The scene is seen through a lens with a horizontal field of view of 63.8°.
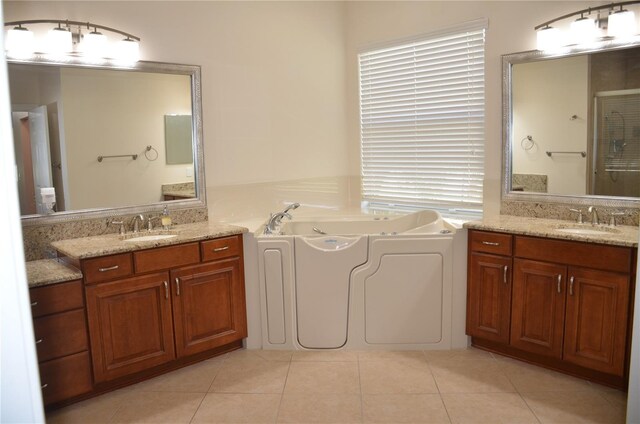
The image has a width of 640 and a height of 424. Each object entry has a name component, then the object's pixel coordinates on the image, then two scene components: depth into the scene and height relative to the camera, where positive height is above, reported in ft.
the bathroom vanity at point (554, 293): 8.59 -2.54
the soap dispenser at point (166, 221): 10.93 -1.24
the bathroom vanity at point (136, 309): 8.38 -2.62
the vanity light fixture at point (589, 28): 9.49 +2.40
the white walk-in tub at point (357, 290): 10.71 -2.77
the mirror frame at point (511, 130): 9.85 +0.54
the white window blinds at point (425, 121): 12.38 +0.92
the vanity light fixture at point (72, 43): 9.09 +2.28
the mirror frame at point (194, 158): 9.52 +0.24
